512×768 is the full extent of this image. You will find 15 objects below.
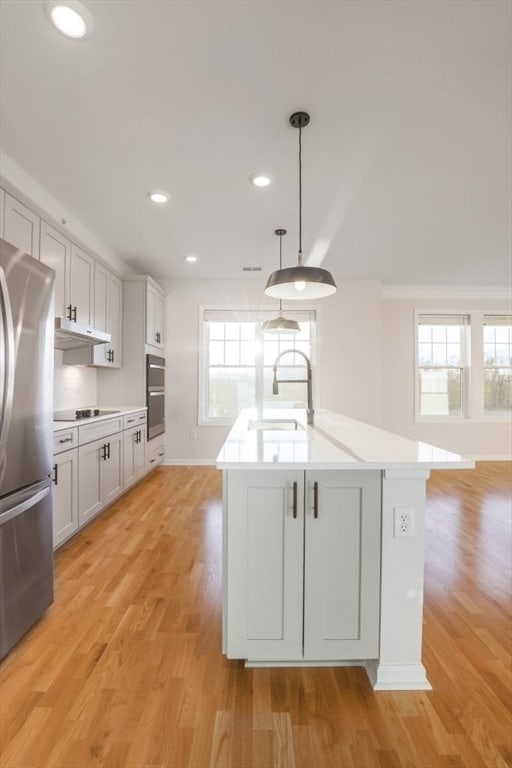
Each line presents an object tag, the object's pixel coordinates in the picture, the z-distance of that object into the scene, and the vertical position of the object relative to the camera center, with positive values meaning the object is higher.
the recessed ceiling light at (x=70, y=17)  1.42 +1.51
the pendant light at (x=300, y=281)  1.86 +0.62
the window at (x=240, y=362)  5.39 +0.44
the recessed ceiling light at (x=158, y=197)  2.90 +1.57
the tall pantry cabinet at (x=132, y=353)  4.38 +0.45
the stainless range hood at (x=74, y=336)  2.73 +0.46
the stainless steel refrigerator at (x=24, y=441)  1.53 -0.24
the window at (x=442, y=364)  5.83 +0.47
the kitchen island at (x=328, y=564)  1.39 -0.66
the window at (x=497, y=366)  5.80 +0.45
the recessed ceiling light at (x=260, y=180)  2.62 +1.56
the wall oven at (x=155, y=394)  4.51 -0.05
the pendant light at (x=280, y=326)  3.12 +0.57
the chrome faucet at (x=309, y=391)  2.68 +0.00
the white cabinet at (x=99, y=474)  2.84 -0.73
